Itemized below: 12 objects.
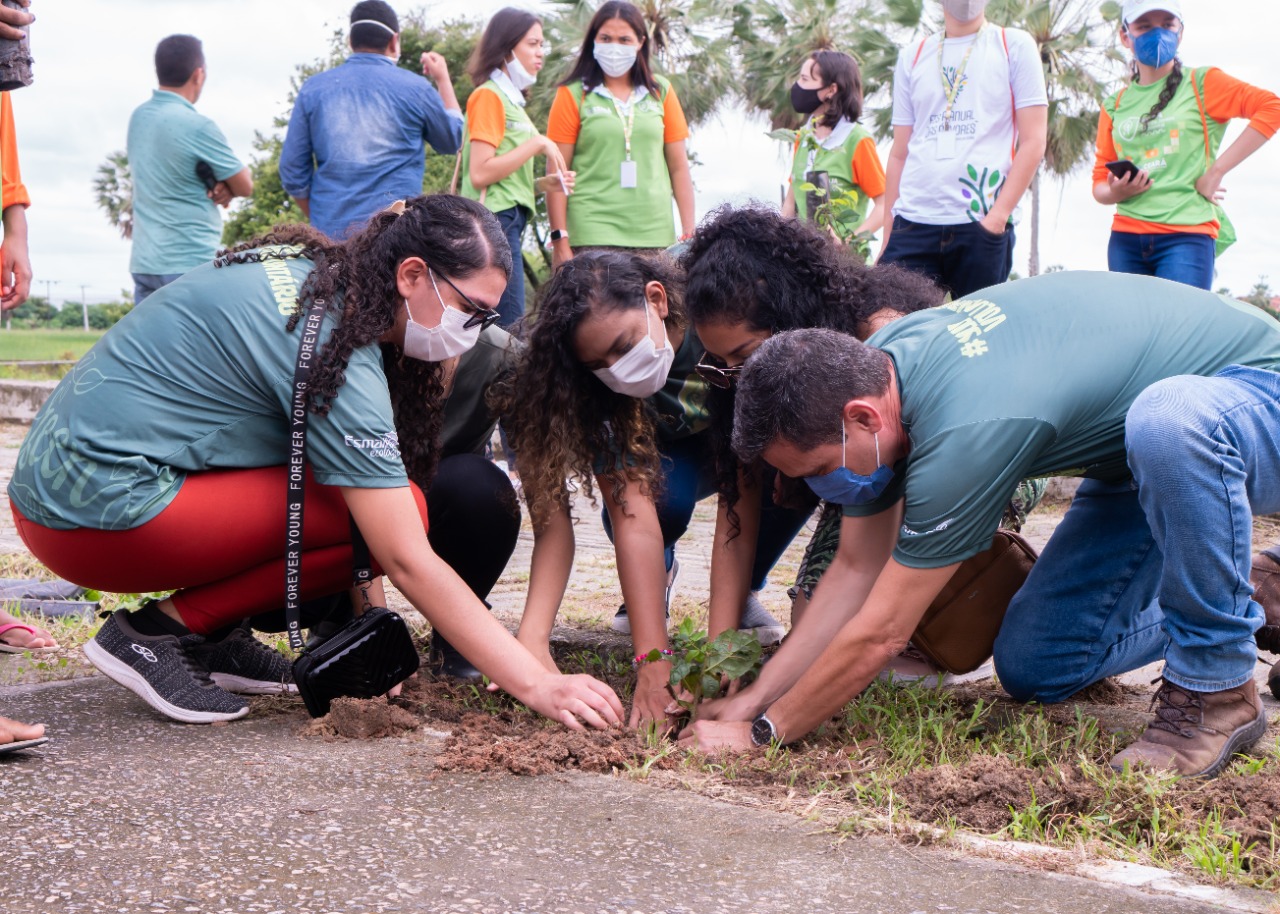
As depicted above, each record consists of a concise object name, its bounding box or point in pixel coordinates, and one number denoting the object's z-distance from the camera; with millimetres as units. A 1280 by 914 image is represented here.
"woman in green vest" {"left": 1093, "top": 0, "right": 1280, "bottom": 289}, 5184
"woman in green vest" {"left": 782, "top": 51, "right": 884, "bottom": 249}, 5891
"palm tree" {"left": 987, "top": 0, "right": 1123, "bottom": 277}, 21656
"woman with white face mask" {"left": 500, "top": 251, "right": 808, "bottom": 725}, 3047
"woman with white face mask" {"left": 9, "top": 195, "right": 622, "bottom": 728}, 2625
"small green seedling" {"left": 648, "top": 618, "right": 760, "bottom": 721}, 2869
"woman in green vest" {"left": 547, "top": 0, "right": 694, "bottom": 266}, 5449
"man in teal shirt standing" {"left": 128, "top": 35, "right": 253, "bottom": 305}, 5992
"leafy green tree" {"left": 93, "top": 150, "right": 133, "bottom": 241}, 37500
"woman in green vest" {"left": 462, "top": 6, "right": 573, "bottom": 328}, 5410
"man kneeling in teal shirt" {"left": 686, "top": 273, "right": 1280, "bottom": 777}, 2434
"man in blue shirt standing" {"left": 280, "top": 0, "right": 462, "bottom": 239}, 5609
